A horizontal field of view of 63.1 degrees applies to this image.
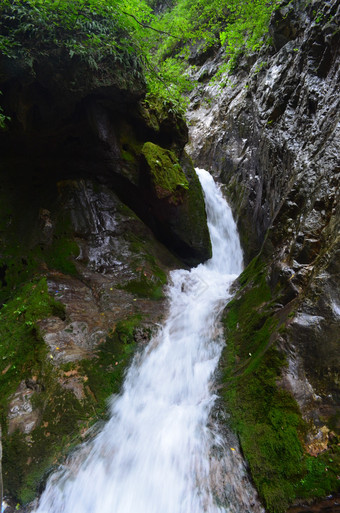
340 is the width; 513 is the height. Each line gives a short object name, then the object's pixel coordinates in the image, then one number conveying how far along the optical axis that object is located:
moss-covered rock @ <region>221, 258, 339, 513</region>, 2.57
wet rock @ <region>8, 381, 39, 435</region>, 3.61
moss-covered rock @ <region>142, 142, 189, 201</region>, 7.77
